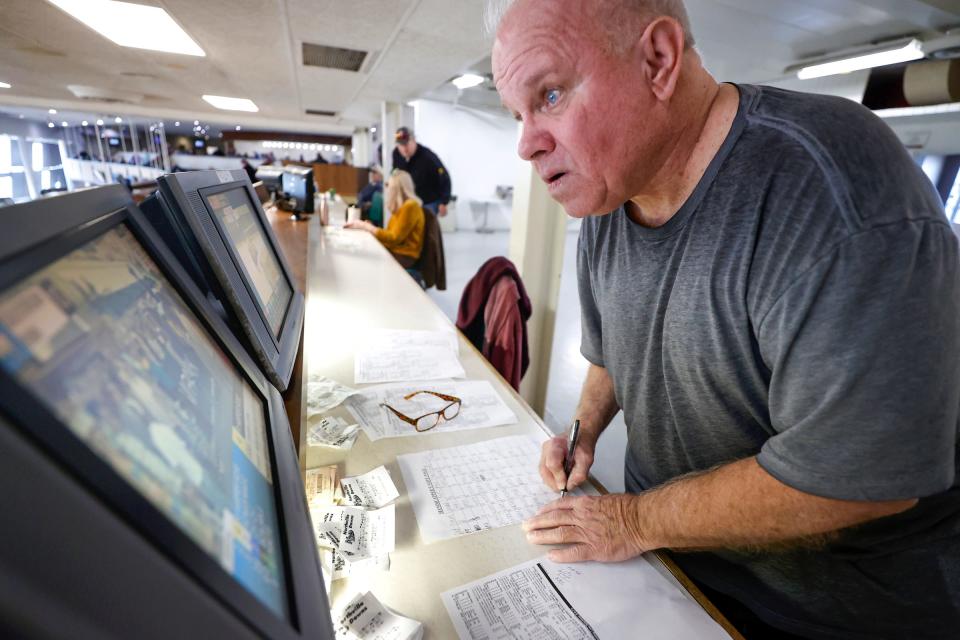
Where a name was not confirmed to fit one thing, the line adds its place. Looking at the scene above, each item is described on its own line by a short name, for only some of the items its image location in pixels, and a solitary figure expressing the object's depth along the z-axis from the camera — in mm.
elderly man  564
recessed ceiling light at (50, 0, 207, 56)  3793
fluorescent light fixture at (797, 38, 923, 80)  4195
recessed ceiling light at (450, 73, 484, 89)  6087
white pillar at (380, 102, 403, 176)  8398
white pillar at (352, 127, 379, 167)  14625
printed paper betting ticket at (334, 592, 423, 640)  568
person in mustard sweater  3844
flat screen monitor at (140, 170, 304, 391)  695
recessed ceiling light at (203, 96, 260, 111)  9203
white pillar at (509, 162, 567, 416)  2982
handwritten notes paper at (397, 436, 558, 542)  782
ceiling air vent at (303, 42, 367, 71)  4926
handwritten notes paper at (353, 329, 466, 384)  1299
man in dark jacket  5668
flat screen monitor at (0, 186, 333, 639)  194
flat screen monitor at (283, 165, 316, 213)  3979
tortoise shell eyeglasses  1049
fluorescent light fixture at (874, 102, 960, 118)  5090
